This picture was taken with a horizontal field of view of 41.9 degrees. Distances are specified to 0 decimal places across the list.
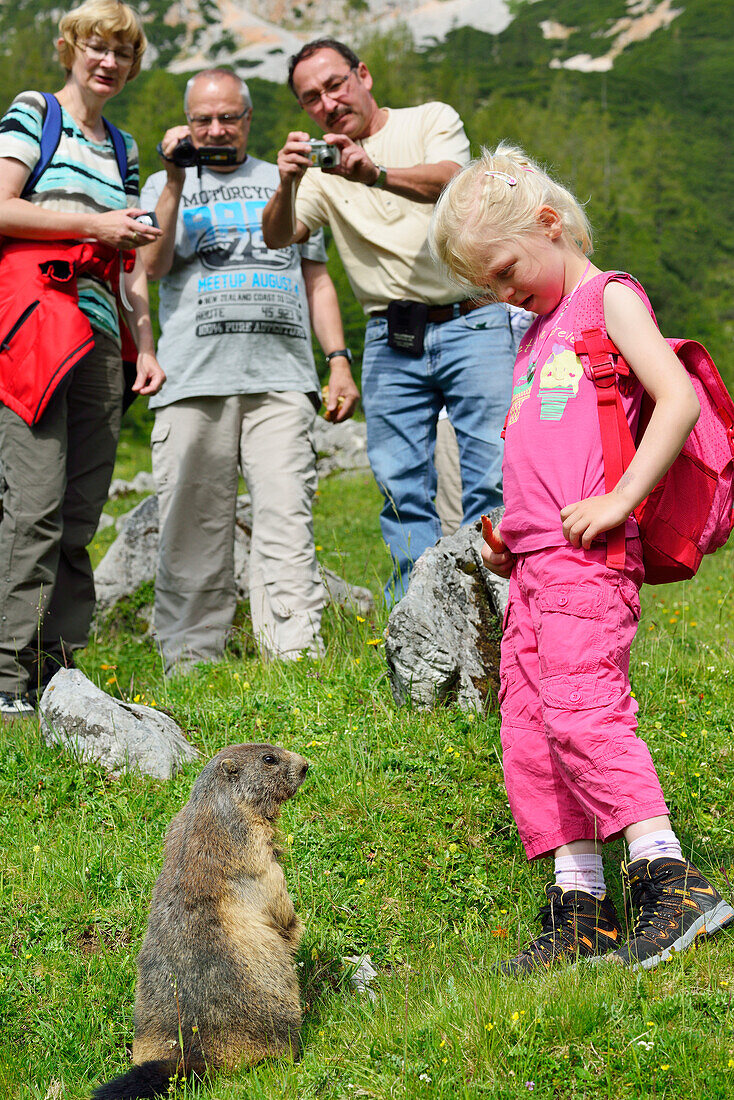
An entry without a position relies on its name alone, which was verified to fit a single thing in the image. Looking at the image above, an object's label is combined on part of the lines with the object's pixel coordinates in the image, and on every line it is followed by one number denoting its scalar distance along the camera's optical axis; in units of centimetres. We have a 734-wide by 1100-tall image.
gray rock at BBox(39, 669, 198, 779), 455
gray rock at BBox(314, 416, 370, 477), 2114
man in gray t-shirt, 594
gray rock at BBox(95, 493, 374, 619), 813
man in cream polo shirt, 530
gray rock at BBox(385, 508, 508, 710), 478
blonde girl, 282
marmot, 275
